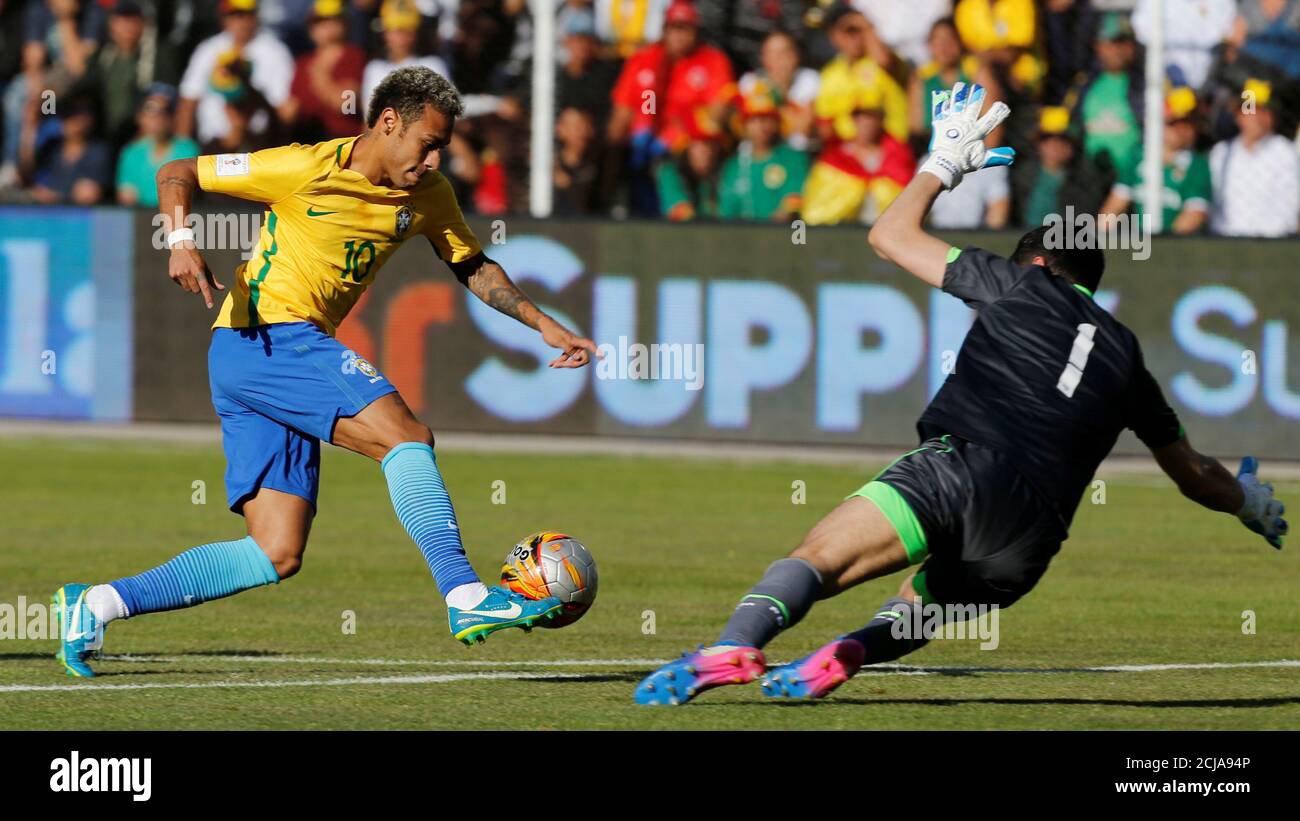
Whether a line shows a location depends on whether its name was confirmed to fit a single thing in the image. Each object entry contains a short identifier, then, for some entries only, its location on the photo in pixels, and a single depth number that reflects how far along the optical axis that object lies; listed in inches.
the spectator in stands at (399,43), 744.3
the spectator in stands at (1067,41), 684.1
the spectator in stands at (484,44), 743.1
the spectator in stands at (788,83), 711.7
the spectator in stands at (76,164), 776.3
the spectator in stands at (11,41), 826.2
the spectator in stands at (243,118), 758.5
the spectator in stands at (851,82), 698.2
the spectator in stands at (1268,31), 667.4
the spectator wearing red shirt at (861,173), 689.6
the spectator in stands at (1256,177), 658.8
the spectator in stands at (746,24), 724.0
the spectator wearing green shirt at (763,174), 706.8
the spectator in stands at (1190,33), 674.2
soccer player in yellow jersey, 305.3
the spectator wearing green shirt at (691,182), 721.0
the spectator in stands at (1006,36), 684.1
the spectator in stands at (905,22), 701.3
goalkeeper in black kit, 260.4
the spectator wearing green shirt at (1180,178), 670.5
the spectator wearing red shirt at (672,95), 717.3
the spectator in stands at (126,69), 783.7
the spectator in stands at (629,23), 734.5
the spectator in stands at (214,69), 767.1
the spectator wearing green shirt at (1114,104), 673.0
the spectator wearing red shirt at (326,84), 751.1
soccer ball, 297.6
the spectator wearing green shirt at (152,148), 763.4
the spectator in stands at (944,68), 686.5
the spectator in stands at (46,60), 805.9
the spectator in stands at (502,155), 736.3
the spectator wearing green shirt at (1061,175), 670.5
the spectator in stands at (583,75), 728.3
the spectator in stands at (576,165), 727.1
